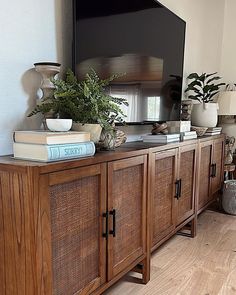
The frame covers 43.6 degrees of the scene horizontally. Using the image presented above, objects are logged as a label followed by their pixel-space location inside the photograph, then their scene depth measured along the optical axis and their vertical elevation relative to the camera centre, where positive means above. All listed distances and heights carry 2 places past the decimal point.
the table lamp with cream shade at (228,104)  3.17 +0.08
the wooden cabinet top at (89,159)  0.96 -0.19
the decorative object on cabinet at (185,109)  2.74 +0.02
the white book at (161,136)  1.93 -0.17
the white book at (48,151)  1.01 -0.15
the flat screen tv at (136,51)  1.49 +0.36
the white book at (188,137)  2.15 -0.20
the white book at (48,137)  1.02 -0.10
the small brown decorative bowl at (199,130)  2.56 -0.16
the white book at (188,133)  2.16 -0.16
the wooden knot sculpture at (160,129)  2.08 -0.13
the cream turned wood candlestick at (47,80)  1.28 +0.12
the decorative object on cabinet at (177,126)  2.16 -0.11
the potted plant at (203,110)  2.82 +0.01
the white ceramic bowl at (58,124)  1.15 -0.06
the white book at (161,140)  1.91 -0.20
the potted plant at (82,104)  1.22 +0.02
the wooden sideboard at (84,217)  0.97 -0.44
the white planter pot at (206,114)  2.83 -0.03
